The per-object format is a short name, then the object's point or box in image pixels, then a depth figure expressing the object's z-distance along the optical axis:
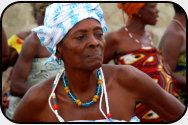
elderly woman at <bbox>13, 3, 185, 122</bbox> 4.62
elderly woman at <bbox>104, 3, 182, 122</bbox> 7.29
